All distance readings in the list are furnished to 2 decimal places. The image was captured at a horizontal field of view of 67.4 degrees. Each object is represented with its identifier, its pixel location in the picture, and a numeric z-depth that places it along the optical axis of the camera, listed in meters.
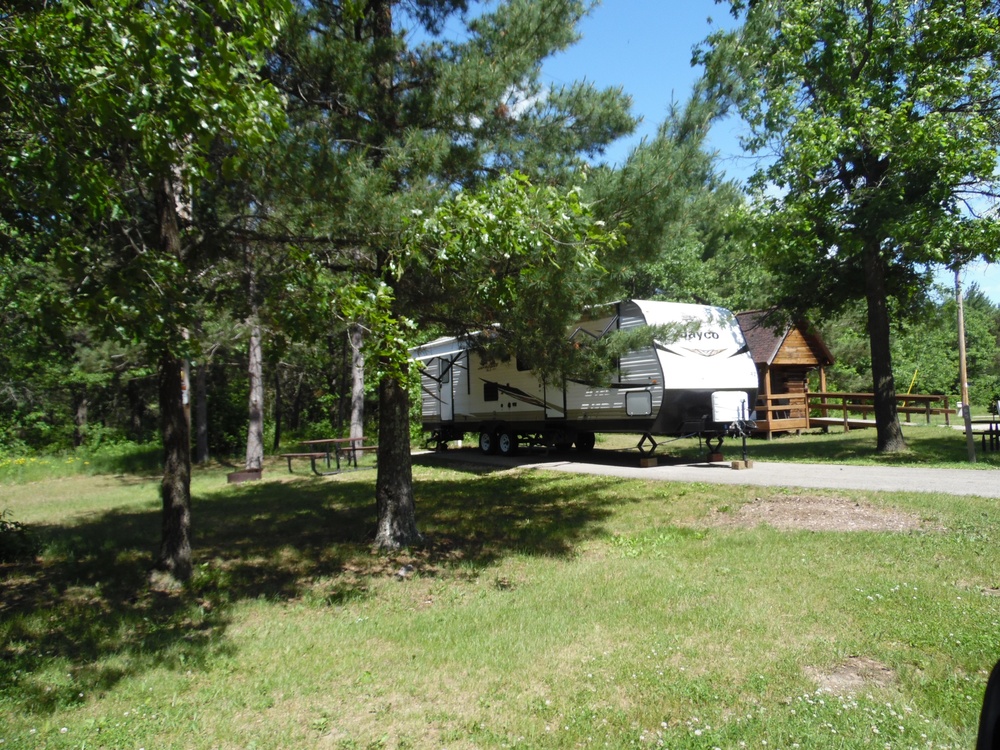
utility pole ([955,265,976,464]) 13.05
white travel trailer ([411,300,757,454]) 14.90
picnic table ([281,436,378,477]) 16.78
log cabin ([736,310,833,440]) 23.44
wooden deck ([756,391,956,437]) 23.16
